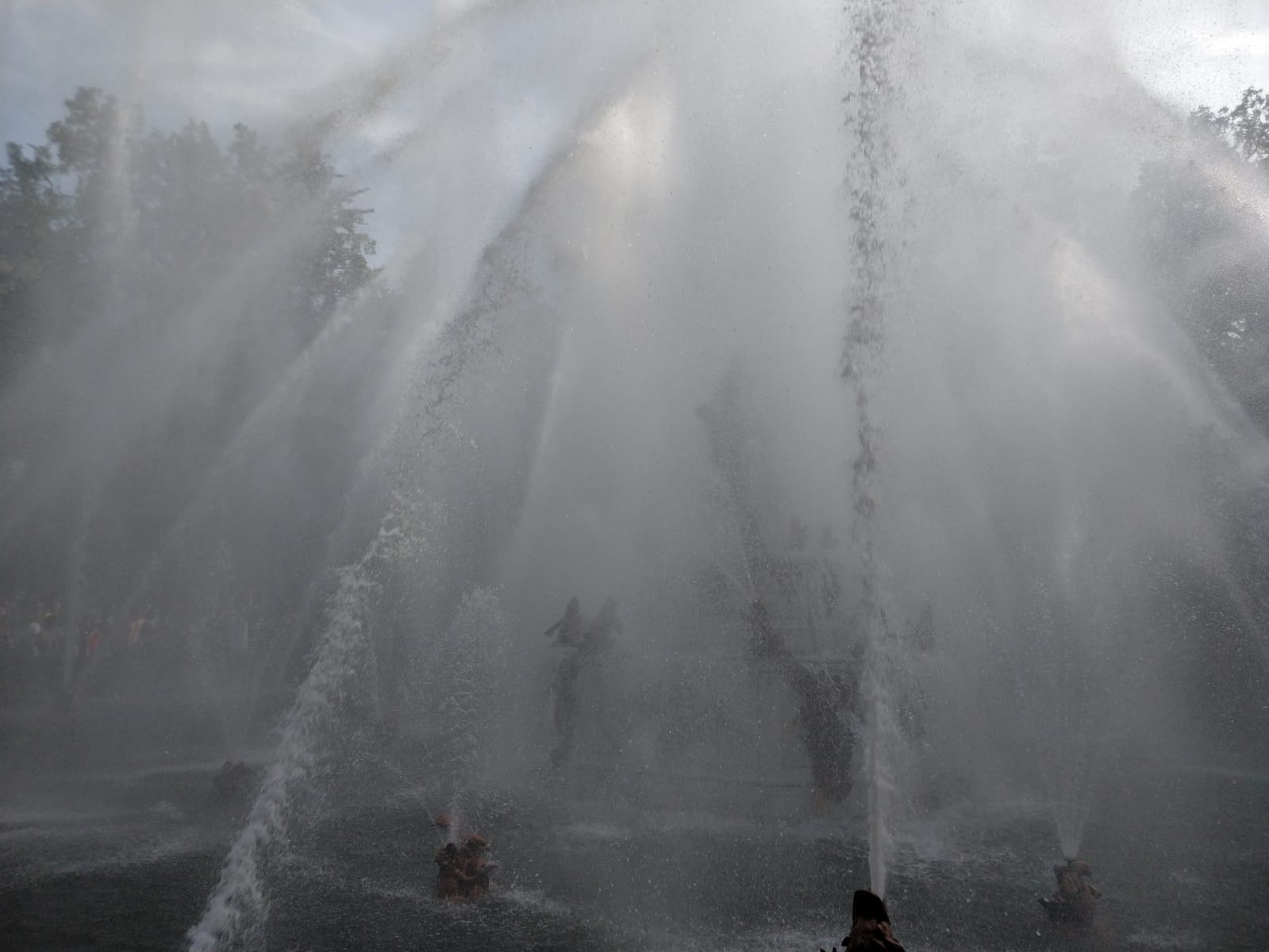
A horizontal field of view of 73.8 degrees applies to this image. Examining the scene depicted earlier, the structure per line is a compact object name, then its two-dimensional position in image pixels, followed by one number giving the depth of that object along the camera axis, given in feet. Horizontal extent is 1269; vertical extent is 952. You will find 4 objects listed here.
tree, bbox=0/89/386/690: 65.05
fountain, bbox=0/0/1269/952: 27.68
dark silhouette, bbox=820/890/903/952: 8.86
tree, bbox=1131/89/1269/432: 57.31
